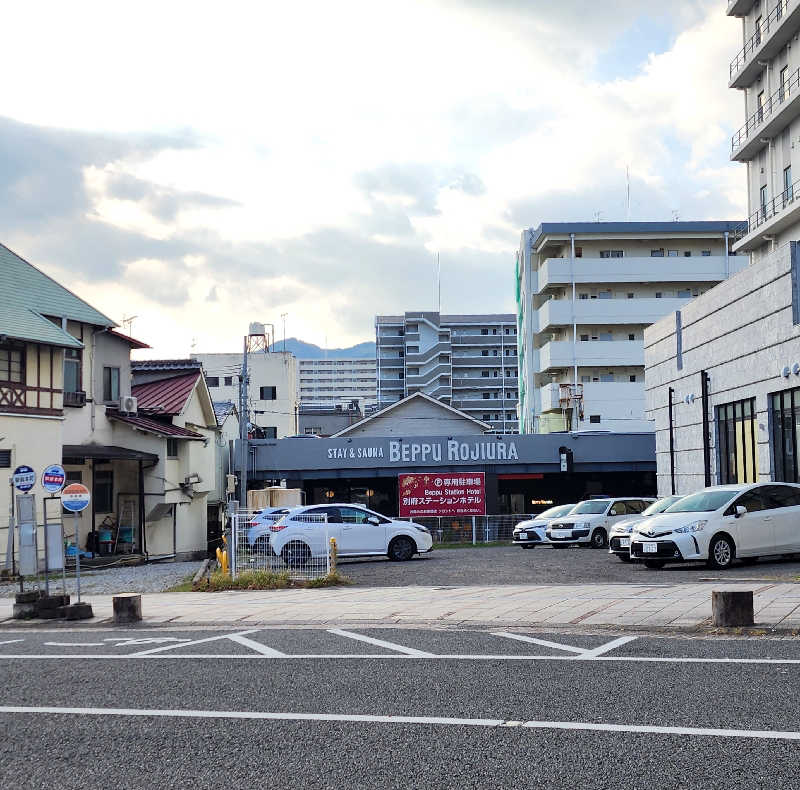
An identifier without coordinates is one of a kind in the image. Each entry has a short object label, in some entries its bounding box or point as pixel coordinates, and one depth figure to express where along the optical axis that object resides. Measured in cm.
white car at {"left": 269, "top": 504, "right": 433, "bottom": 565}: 2308
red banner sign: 3894
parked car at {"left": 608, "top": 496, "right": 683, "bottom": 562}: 2114
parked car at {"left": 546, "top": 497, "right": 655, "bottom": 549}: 2914
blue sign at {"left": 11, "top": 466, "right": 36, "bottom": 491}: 1897
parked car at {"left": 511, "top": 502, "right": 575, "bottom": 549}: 3116
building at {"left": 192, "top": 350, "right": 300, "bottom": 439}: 8650
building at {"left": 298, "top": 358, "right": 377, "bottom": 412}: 19012
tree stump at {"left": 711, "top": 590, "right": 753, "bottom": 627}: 1098
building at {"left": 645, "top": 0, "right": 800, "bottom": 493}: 2628
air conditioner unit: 3706
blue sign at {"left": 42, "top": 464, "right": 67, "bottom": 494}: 1808
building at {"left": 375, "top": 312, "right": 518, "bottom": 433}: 12600
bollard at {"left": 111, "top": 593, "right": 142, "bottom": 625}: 1430
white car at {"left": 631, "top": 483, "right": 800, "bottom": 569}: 1852
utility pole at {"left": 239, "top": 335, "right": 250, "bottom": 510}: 4497
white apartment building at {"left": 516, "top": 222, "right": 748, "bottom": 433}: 6506
